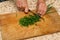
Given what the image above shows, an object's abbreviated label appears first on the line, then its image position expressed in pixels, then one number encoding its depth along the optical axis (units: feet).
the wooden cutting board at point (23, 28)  2.95
